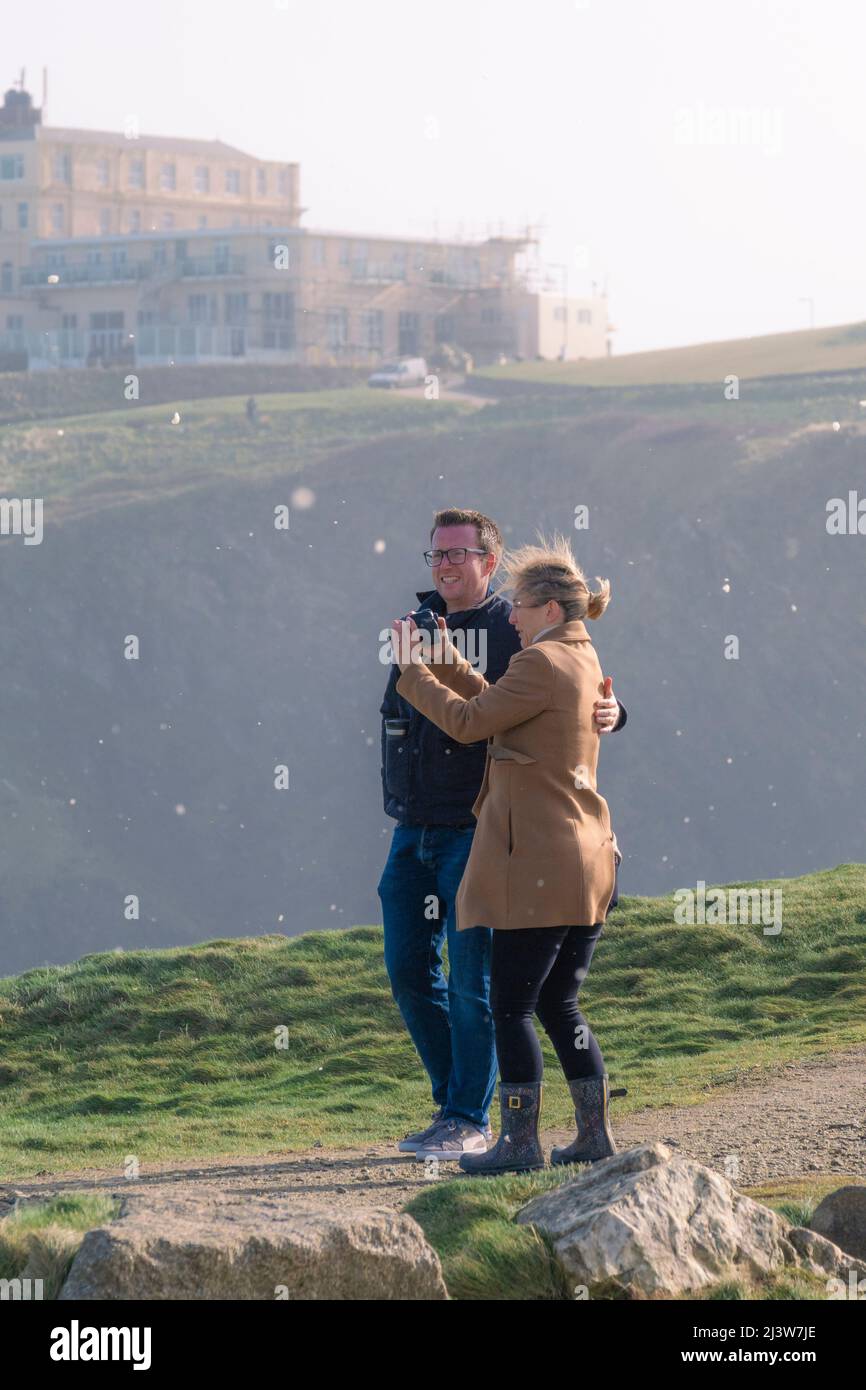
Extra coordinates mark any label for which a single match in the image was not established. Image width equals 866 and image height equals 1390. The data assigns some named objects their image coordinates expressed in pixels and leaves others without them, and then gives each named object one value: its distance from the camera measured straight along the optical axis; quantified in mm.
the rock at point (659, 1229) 9117
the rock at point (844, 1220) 10117
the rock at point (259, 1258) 8422
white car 181125
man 12969
